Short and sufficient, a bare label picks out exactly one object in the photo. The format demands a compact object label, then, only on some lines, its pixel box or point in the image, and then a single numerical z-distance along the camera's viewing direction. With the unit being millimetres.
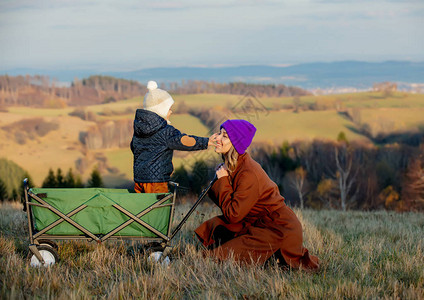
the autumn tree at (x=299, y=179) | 69250
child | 5211
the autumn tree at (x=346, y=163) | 66575
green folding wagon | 4621
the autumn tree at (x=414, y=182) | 60219
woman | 4641
